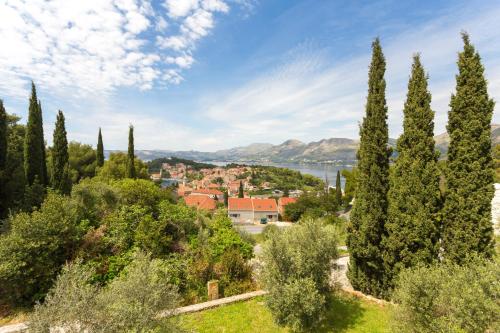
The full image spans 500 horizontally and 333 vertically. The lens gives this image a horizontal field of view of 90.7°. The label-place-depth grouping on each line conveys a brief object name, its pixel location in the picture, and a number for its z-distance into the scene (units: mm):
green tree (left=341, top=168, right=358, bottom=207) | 52859
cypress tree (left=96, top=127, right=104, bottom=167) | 36500
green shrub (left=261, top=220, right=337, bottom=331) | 7762
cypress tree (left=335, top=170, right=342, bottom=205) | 56106
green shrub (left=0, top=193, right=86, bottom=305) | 9508
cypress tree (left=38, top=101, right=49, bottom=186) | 18719
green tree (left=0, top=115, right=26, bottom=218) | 15094
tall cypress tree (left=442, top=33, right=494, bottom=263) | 9328
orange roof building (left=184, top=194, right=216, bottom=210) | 54312
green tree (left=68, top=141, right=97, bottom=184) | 36156
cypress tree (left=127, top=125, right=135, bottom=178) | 31391
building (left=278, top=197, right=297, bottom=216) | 57850
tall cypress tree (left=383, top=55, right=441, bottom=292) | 10062
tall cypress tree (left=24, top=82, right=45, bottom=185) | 17781
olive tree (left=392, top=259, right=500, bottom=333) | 5301
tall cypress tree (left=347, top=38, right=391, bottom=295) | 11102
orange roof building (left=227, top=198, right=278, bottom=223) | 54250
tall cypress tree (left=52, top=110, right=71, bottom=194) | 19891
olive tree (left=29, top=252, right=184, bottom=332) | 4879
